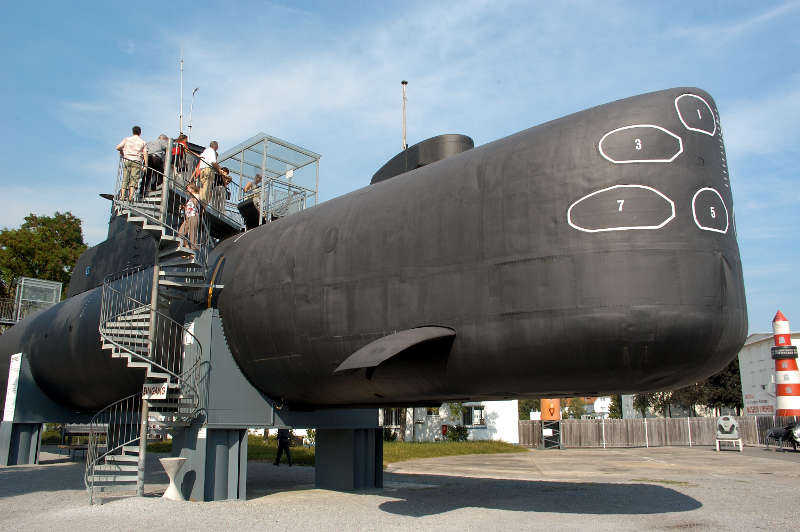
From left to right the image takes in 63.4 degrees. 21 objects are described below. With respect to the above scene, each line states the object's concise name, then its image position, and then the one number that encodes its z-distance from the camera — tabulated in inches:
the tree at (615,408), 3289.9
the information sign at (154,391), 502.3
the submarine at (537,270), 339.0
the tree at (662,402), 2664.9
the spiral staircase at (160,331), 509.7
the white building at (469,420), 1531.7
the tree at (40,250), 1835.6
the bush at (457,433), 1524.4
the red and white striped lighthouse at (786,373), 1323.8
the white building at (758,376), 1871.3
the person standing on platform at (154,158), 621.3
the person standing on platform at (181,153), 655.1
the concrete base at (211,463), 498.9
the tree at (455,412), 1586.1
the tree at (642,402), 2783.0
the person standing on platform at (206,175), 647.1
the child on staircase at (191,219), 585.0
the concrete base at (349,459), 597.0
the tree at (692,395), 2474.2
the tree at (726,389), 2431.1
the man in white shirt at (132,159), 562.6
